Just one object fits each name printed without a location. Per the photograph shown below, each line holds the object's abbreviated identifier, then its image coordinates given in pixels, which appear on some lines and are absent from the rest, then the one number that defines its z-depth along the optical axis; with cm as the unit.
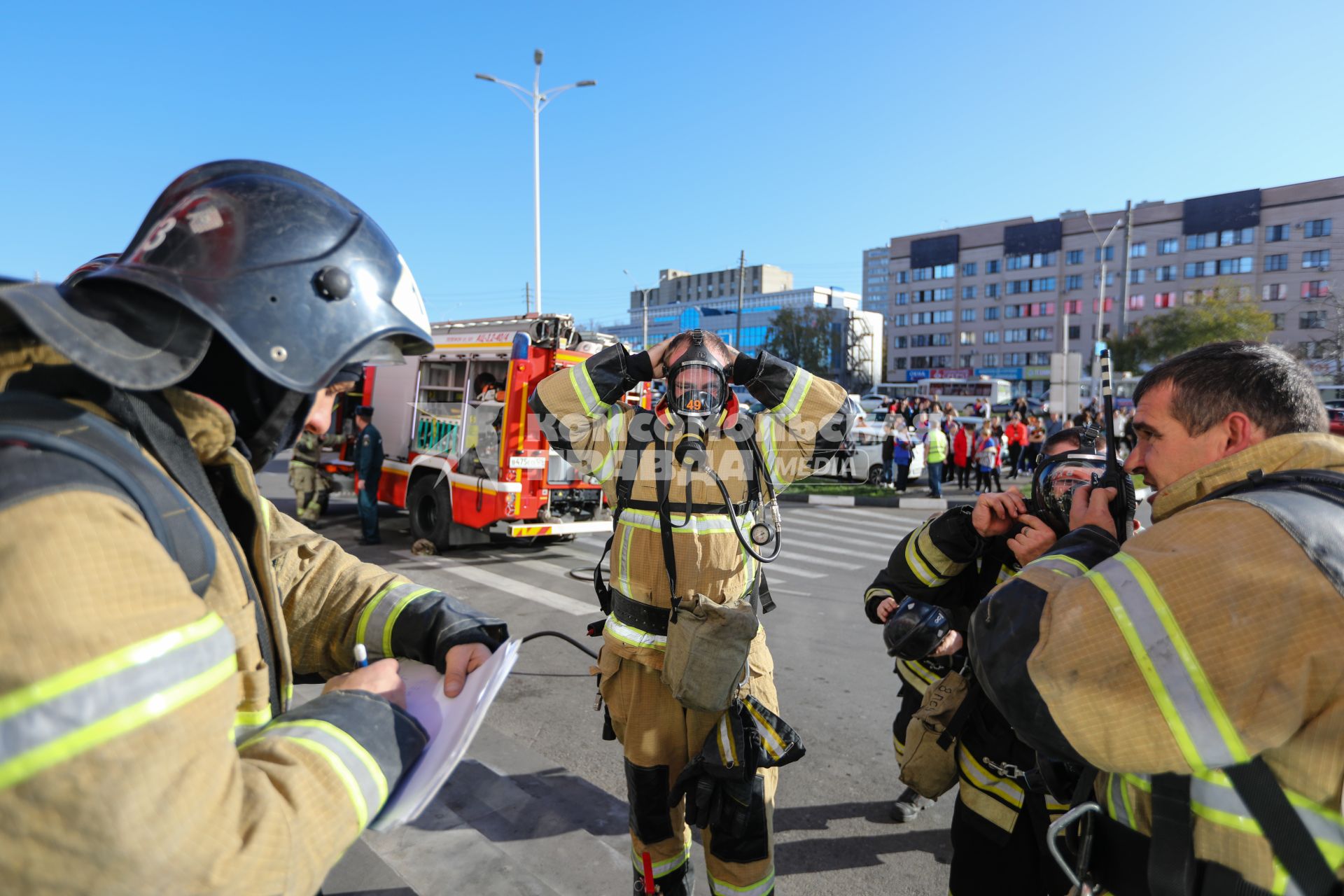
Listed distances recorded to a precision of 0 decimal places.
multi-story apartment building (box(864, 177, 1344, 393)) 5259
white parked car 1661
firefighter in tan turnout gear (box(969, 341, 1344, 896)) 116
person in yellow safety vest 1448
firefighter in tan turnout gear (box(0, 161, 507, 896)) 76
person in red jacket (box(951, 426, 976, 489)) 1666
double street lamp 1811
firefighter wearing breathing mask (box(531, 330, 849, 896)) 248
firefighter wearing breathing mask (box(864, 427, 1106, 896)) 233
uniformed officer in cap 944
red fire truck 828
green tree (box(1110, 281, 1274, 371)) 3288
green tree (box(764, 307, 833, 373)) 5693
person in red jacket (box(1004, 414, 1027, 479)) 1773
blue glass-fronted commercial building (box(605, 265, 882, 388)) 6744
